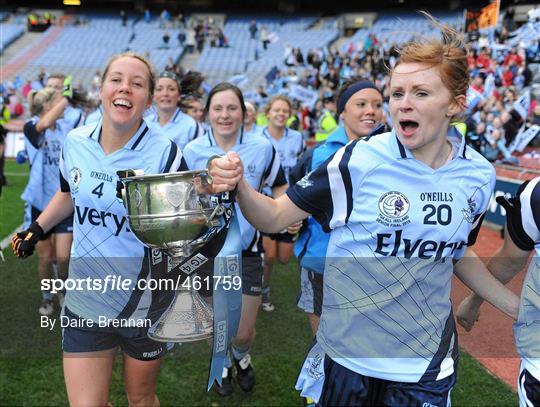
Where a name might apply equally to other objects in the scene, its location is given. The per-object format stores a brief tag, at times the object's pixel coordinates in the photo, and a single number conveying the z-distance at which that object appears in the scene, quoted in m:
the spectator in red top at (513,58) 15.25
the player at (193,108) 5.55
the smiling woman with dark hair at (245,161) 3.52
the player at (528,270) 1.92
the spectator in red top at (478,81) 13.21
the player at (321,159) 3.03
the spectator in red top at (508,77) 15.12
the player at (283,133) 6.57
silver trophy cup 1.67
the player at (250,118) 6.09
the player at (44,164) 4.75
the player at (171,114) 5.05
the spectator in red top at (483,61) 15.30
